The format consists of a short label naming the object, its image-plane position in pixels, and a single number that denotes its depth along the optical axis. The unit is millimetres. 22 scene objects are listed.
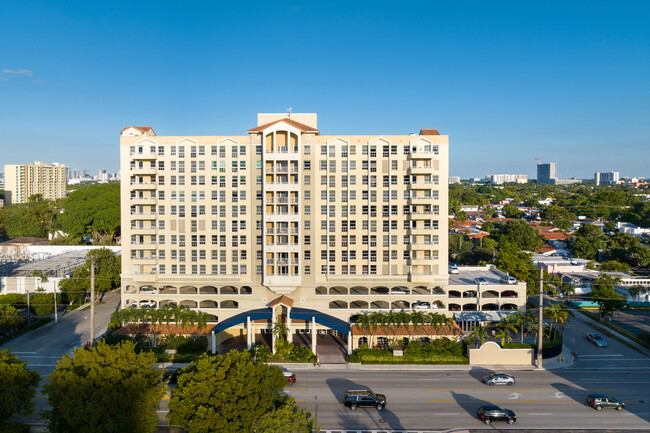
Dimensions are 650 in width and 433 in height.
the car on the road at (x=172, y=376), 45994
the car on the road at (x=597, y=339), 60500
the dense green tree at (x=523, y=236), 120188
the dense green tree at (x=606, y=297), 71938
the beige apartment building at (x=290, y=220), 60594
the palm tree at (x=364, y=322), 55781
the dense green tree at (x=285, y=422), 30266
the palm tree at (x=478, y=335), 54831
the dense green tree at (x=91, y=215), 115000
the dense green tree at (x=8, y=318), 59928
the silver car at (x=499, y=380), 47344
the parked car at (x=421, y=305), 61062
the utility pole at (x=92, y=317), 46562
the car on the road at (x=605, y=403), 41906
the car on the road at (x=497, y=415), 38969
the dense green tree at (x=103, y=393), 31688
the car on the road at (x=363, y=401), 41656
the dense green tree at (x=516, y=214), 198750
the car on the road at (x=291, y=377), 47031
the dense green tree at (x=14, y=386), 33969
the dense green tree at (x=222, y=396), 31344
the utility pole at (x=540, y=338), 51875
